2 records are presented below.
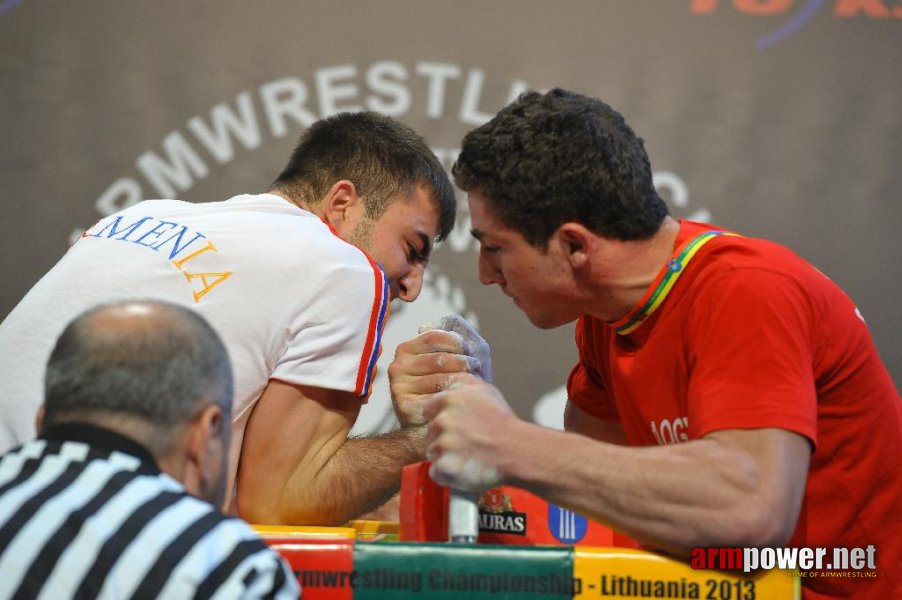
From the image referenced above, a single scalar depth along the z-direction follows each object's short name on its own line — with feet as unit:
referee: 8.78
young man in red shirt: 9.44
